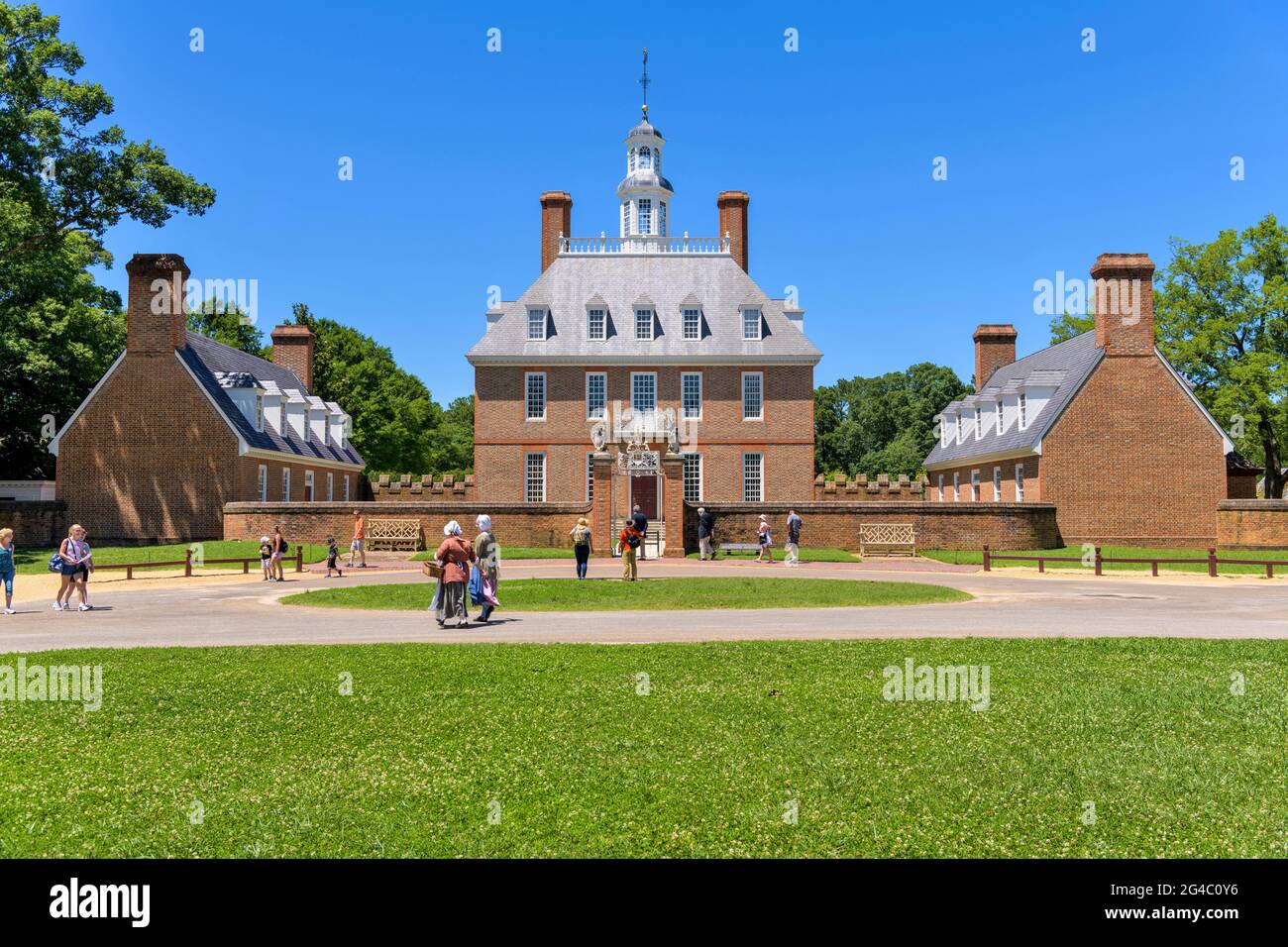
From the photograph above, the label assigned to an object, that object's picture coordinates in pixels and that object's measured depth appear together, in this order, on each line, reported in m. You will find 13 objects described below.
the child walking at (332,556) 26.81
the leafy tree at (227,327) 65.94
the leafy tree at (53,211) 31.98
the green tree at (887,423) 79.19
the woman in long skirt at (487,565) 16.11
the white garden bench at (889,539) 34.09
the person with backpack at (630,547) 22.39
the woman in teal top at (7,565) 17.99
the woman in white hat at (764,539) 32.38
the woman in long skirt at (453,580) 15.49
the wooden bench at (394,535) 35.41
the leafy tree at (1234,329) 44.88
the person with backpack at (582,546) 23.22
